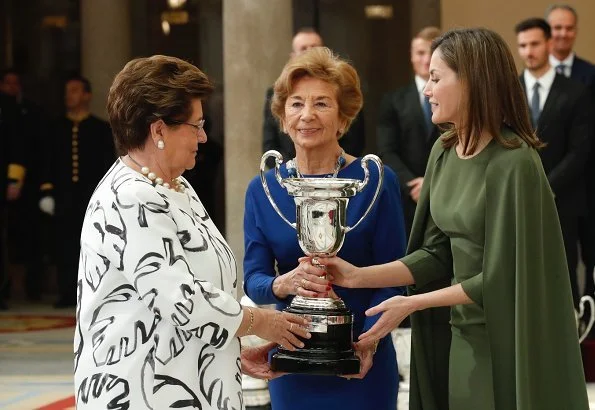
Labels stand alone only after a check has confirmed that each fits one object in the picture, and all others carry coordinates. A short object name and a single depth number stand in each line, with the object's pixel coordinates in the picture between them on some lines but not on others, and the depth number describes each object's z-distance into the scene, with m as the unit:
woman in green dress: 4.62
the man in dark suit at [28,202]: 16.71
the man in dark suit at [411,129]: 11.16
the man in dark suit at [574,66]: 11.67
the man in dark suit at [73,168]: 16.43
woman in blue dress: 5.45
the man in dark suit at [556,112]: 10.98
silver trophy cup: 4.99
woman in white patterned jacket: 4.42
